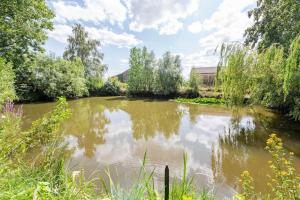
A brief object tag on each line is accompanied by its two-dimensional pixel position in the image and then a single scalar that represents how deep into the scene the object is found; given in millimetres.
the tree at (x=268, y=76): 6793
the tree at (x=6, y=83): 6195
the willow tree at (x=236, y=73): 7523
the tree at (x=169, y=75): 22406
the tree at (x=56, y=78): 19062
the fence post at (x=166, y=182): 1079
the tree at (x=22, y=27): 6381
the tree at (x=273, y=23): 9633
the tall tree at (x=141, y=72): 24548
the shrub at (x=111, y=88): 26677
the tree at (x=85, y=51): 27016
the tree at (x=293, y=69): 5423
